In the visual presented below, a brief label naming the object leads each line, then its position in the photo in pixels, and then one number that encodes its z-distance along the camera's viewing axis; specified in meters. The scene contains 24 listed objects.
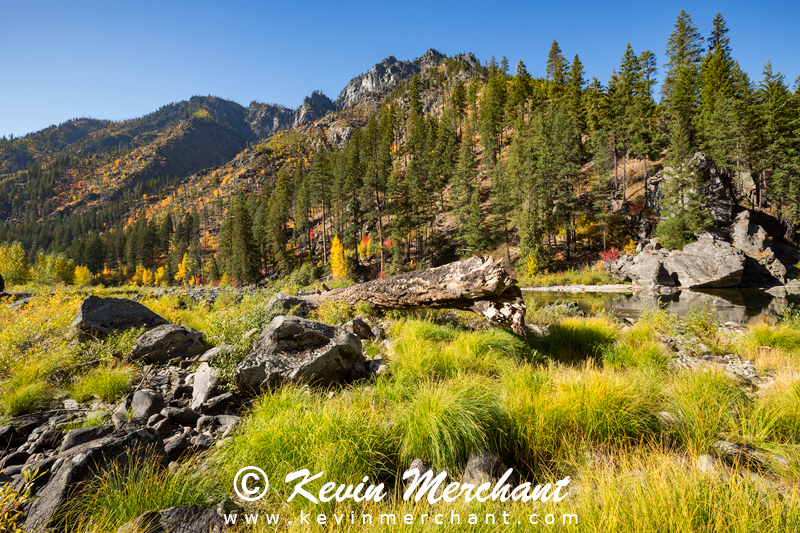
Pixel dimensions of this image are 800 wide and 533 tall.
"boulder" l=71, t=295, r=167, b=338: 5.88
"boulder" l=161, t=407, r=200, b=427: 3.53
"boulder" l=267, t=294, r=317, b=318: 8.00
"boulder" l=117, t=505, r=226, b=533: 1.76
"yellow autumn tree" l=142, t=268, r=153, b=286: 70.32
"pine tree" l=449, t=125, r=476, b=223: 44.44
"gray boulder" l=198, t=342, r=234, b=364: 4.46
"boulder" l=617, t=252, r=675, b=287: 27.59
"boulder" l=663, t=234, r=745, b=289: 25.62
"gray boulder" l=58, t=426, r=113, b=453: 2.79
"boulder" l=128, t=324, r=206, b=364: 5.46
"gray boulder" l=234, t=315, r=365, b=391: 4.10
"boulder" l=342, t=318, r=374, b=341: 6.73
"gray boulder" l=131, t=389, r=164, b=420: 3.52
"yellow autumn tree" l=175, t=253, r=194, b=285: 67.25
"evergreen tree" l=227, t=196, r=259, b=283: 44.84
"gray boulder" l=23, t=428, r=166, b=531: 1.94
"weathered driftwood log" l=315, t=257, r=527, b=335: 5.70
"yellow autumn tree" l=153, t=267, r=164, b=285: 69.75
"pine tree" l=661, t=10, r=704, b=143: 40.34
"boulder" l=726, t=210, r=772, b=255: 29.23
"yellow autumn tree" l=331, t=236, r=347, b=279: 41.22
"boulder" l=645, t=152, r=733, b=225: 31.48
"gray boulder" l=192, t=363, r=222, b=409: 3.98
